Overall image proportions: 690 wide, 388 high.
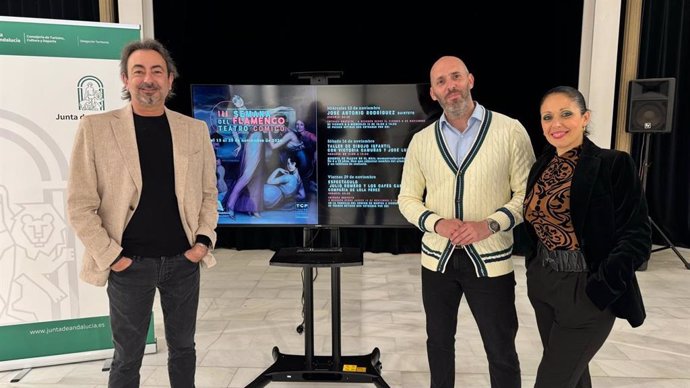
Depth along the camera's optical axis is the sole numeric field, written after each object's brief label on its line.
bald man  1.83
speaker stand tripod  4.96
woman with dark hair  1.46
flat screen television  2.39
